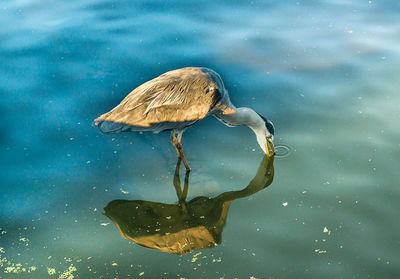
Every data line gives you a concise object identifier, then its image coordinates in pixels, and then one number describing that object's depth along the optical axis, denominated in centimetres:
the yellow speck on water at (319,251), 503
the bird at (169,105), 571
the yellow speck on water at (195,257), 491
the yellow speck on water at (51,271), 476
